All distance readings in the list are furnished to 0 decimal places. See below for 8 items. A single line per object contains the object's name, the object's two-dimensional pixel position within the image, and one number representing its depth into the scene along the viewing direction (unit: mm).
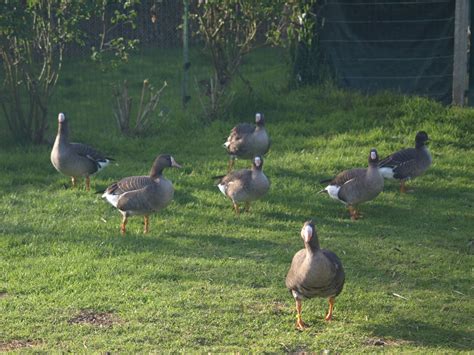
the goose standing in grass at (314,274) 8180
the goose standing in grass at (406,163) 12719
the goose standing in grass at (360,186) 11438
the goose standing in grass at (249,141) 13484
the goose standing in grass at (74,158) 12719
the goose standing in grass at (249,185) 11516
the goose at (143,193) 10852
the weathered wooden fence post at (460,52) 16688
